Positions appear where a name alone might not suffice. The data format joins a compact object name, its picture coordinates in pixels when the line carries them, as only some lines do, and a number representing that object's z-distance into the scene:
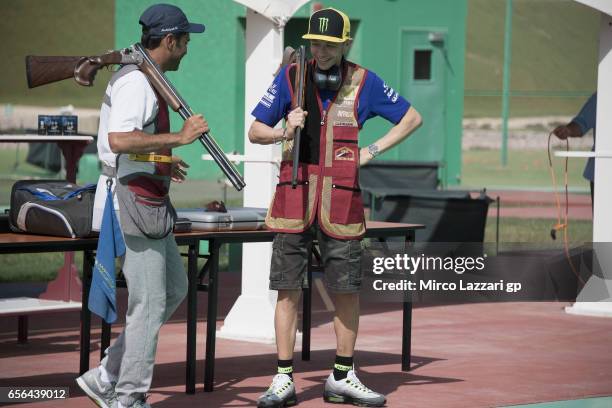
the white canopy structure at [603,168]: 20.97
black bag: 12.80
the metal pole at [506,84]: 80.34
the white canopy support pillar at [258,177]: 17.92
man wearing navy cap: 11.68
